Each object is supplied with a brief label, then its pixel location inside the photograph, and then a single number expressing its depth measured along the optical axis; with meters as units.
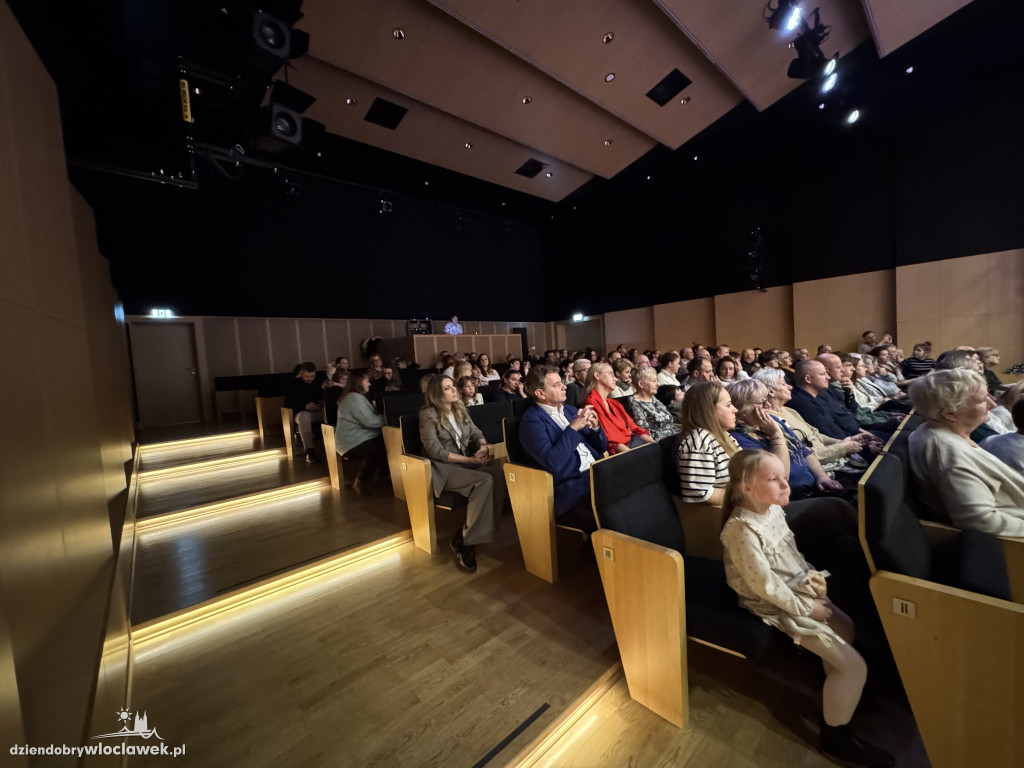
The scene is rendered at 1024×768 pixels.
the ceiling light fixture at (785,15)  4.89
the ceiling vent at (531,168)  8.80
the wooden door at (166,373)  7.57
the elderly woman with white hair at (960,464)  1.51
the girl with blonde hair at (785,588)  1.29
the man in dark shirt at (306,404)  5.01
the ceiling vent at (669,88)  6.49
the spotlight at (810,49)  5.28
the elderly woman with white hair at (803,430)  2.57
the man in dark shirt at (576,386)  4.60
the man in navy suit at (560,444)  2.37
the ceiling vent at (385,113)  6.47
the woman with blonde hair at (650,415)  3.31
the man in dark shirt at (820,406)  2.99
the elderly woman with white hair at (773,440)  2.15
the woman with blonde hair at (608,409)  2.87
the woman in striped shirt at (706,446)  1.93
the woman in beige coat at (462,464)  2.62
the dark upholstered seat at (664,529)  1.39
